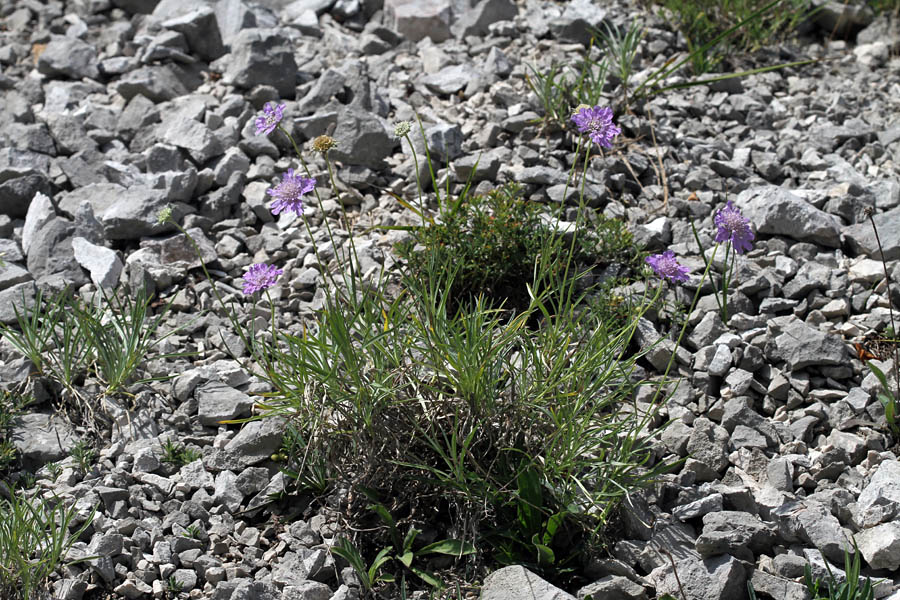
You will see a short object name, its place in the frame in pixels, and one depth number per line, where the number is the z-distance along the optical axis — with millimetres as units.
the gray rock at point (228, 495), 2654
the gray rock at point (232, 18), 4922
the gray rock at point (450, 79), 4469
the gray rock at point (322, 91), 4301
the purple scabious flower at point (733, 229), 2672
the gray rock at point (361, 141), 3977
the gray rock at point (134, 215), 3623
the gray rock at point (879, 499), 2477
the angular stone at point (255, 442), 2770
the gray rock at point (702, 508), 2553
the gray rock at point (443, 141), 3980
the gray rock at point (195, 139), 4008
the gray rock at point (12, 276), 3393
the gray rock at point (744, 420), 2853
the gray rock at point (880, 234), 3377
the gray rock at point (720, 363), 3002
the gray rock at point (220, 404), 2920
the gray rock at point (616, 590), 2311
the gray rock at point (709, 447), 2711
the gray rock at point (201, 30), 4805
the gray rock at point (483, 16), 4945
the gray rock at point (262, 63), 4477
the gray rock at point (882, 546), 2342
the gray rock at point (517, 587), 2258
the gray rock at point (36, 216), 3635
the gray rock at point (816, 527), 2430
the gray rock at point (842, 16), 5098
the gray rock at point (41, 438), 2781
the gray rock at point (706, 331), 3117
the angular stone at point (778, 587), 2291
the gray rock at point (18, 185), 3805
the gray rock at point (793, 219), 3471
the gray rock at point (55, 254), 3488
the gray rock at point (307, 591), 2355
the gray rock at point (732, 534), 2383
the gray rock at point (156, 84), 4500
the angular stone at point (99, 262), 3426
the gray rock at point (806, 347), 3002
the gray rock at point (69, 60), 4676
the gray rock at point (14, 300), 3236
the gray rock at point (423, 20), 4945
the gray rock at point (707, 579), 2312
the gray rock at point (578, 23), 4793
